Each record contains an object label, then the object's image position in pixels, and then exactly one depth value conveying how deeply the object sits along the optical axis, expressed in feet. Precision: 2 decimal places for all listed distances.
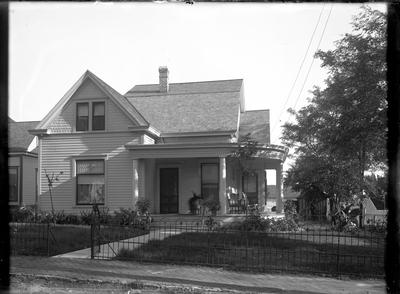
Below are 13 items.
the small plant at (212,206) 59.66
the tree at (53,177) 65.87
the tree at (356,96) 38.11
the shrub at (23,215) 64.15
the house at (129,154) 64.03
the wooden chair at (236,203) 66.08
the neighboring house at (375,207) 98.91
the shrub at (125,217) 57.21
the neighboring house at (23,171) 79.77
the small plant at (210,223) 49.34
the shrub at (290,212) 55.51
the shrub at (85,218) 61.46
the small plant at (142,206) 60.31
